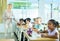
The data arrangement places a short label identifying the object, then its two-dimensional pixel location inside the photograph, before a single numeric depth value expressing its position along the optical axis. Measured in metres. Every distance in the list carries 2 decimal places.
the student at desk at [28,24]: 3.49
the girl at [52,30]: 2.22
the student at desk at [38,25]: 3.25
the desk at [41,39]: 2.05
